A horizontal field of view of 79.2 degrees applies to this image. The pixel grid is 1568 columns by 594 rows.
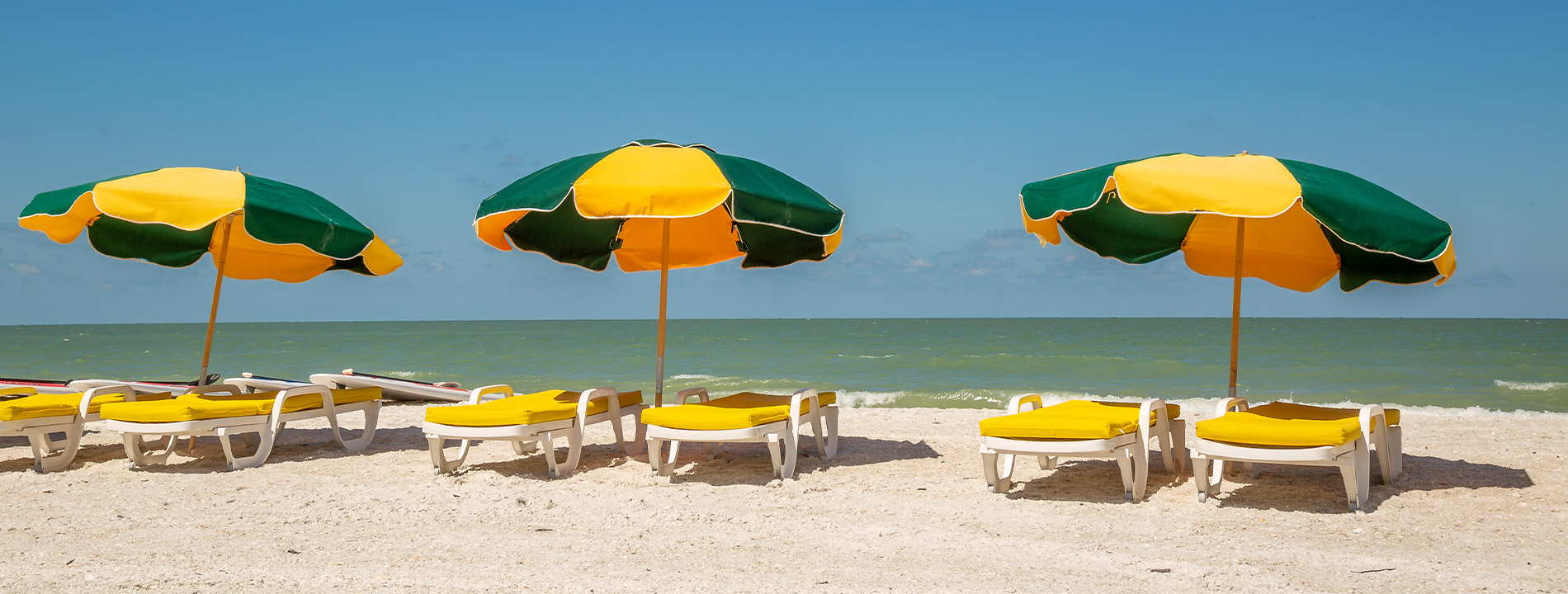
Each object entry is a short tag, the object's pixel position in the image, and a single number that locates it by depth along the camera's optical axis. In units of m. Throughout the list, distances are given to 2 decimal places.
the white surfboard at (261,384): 8.70
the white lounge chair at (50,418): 5.74
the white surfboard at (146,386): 7.41
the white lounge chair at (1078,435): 4.66
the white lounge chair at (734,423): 5.25
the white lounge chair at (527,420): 5.44
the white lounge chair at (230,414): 5.63
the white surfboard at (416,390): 11.12
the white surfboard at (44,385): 8.84
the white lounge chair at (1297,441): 4.38
